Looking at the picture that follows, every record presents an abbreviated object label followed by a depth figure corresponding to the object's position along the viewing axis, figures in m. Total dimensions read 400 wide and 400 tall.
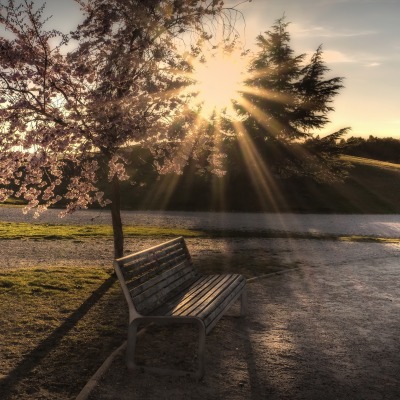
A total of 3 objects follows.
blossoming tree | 8.43
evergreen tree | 36.19
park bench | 5.07
